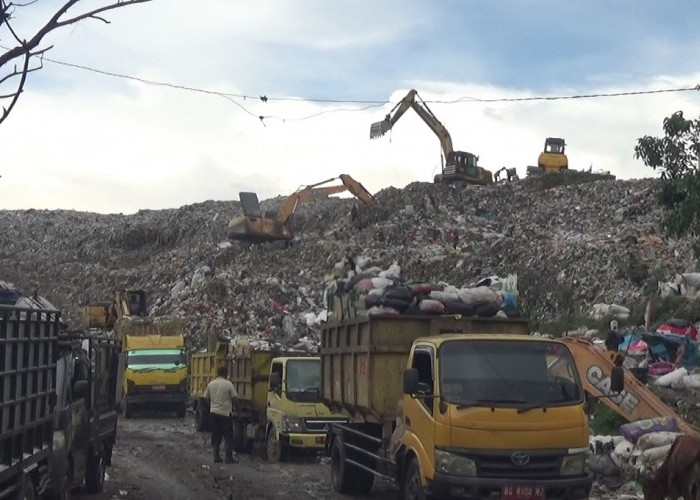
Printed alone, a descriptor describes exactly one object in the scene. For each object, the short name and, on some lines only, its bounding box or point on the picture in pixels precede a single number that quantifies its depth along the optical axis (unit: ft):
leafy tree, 44.14
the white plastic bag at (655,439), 41.81
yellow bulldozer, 161.89
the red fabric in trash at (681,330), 64.95
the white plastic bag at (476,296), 39.68
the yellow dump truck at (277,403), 55.42
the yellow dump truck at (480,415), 31.19
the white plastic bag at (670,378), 54.39
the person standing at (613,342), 54.80
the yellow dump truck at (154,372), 93.81
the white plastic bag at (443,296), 39.55
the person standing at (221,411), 55.11
